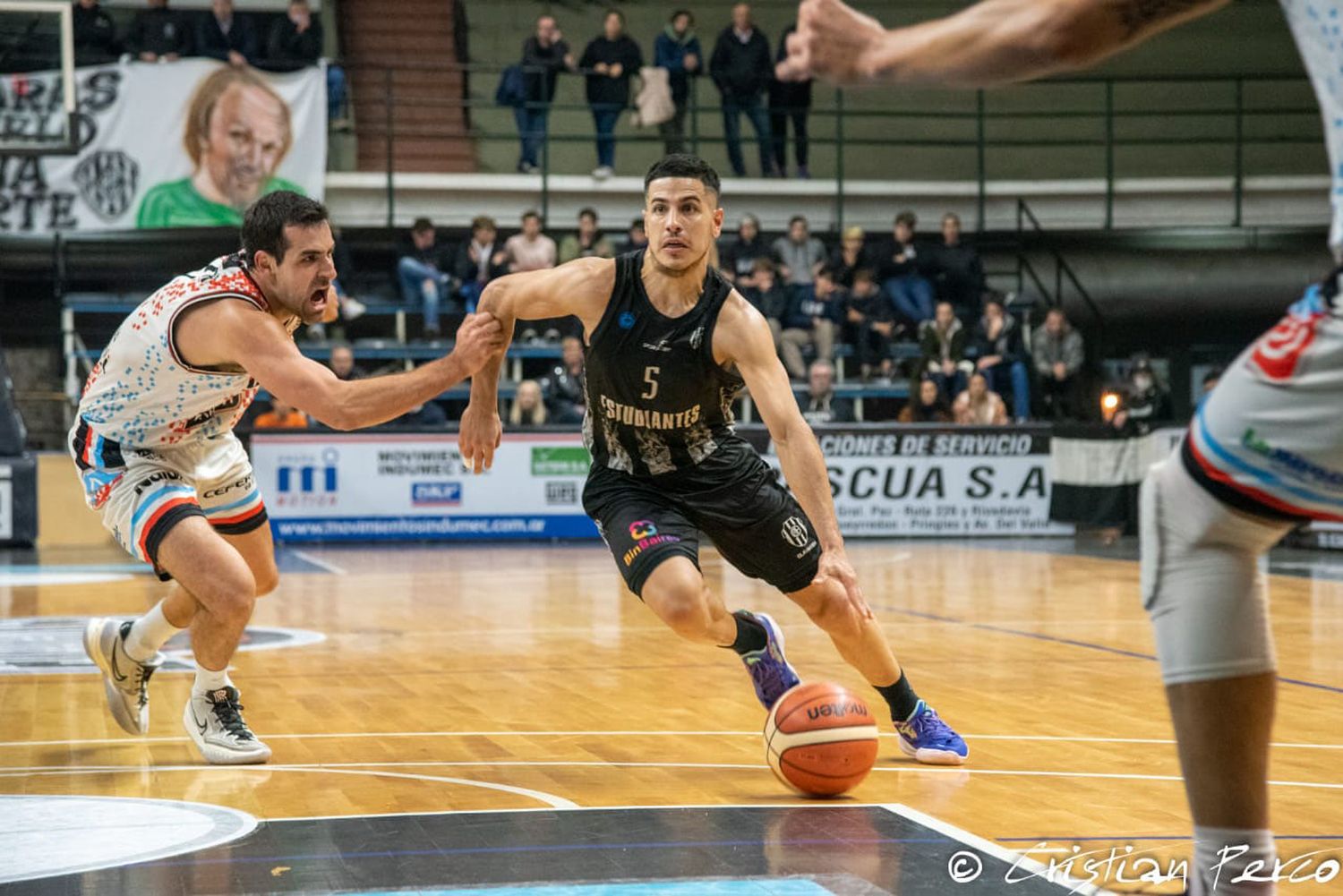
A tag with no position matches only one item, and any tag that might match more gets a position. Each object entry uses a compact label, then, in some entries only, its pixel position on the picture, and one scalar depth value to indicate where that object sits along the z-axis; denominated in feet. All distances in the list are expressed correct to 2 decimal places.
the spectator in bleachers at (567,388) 59.21
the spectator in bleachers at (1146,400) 59.57
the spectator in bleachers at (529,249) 62.03
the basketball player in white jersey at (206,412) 18.17
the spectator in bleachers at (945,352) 62.69
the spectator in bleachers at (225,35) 64.90
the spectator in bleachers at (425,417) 59.16
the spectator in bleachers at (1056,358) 65.10
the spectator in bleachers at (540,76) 68.33
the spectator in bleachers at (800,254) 66.44
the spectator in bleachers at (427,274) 63.31
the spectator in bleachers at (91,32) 62.34
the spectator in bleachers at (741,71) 69.62
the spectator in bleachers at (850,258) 65.72
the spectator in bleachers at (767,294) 62.64
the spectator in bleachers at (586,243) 63.00
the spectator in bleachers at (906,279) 67.05
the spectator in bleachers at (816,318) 63.77
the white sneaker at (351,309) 60.39
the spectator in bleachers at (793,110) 71.00
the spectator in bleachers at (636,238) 63.46
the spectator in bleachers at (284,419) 57.26
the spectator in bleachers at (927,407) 61.36
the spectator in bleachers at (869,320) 65.72
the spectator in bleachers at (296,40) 65.41
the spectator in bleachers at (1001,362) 64.13
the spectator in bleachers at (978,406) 61.11
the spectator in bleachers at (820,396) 60.18
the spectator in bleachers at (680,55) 70.13
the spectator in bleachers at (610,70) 69.05
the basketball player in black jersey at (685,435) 18.72
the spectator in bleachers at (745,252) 65.21
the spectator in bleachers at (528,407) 58.03
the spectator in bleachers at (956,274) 67.97
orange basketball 16.70
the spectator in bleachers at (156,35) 64.23
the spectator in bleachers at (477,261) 62.80
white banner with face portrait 62.69
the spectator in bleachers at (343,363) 56.29
